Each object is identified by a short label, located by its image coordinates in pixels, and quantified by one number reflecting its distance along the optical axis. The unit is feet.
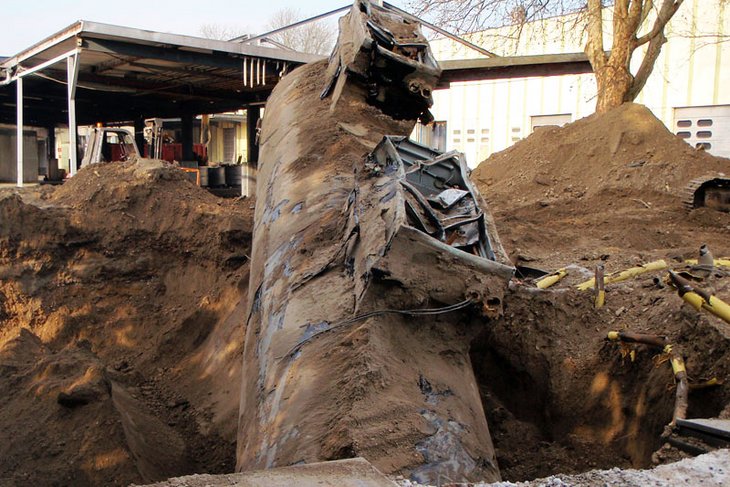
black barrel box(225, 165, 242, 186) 62.39
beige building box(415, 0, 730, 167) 73.15
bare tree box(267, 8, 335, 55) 165.68
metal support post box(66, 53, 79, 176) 39.96
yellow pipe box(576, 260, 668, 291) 17.51
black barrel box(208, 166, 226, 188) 61.77
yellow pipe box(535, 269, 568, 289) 19.18
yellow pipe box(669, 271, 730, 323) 11.96
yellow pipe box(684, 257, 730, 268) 18.07
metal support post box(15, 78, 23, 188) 43.67
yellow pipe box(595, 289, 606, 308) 15.93
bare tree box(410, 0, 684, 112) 45.80
